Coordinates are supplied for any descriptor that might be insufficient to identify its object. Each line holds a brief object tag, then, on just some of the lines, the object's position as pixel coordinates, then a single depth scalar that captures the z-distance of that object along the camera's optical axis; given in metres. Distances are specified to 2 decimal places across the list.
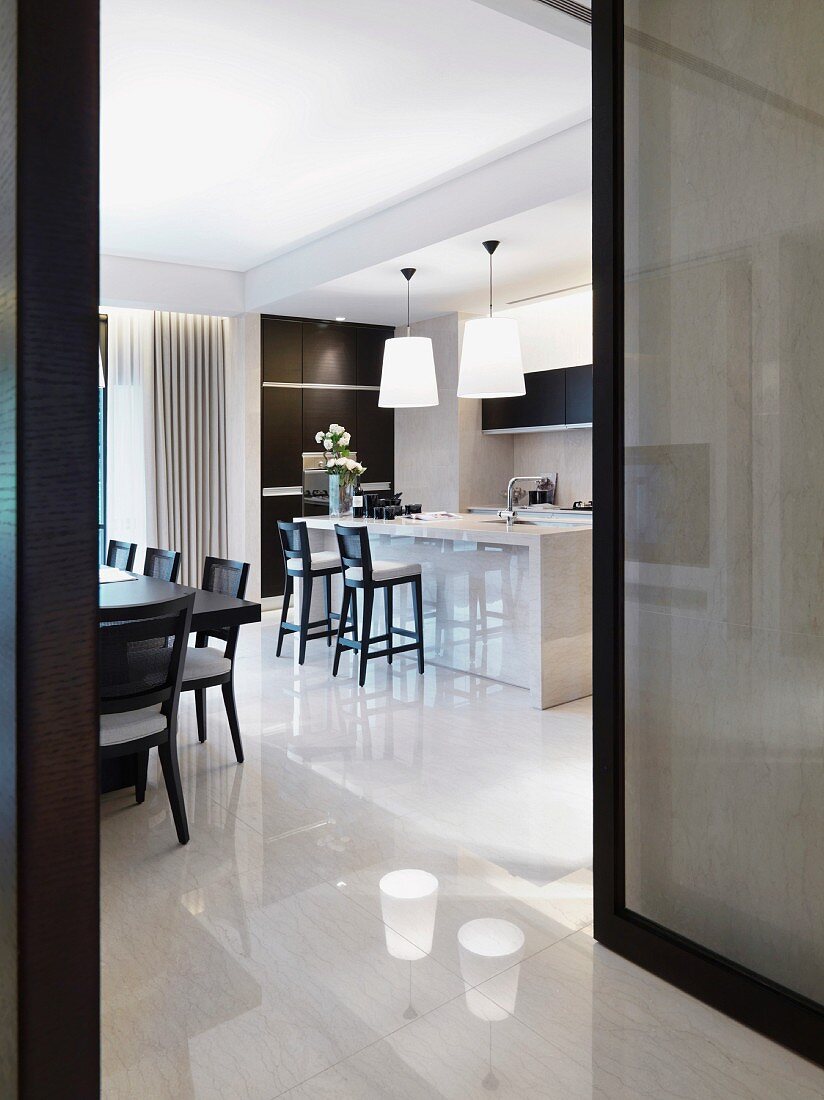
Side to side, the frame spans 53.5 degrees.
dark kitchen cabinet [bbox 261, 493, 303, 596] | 7.10
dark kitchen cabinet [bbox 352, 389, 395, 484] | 7.60
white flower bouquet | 5.84
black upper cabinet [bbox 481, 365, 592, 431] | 6.61
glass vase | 5.93
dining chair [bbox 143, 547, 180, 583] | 4.15
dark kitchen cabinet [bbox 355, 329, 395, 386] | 7.56
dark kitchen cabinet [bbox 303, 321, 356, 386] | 7.27
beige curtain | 6.90
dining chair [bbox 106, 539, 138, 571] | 4.63
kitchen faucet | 4.83
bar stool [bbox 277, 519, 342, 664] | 5.18
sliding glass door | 1.72
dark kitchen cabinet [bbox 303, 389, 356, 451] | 7.30
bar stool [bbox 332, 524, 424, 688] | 4.68
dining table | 3.08
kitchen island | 4.31
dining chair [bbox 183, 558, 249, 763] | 3.21
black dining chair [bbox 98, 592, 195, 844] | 2.49
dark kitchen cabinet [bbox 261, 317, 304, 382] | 7.00
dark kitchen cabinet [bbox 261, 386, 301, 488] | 7.05
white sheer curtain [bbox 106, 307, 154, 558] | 6.81
